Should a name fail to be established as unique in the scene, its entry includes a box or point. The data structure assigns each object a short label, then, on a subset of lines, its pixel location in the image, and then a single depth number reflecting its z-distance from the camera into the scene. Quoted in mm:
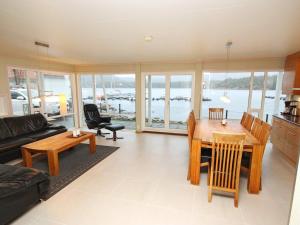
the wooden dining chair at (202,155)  2818
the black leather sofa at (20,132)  3383
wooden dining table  2516
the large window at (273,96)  4891
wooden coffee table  3016
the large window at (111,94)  6500
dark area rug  2805
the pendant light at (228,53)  3248
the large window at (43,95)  4816
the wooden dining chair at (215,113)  4872
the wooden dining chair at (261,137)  2480
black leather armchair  5372
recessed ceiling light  2820
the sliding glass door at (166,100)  5785
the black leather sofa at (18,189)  1861
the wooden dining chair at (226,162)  2230
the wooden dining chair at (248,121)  3488
